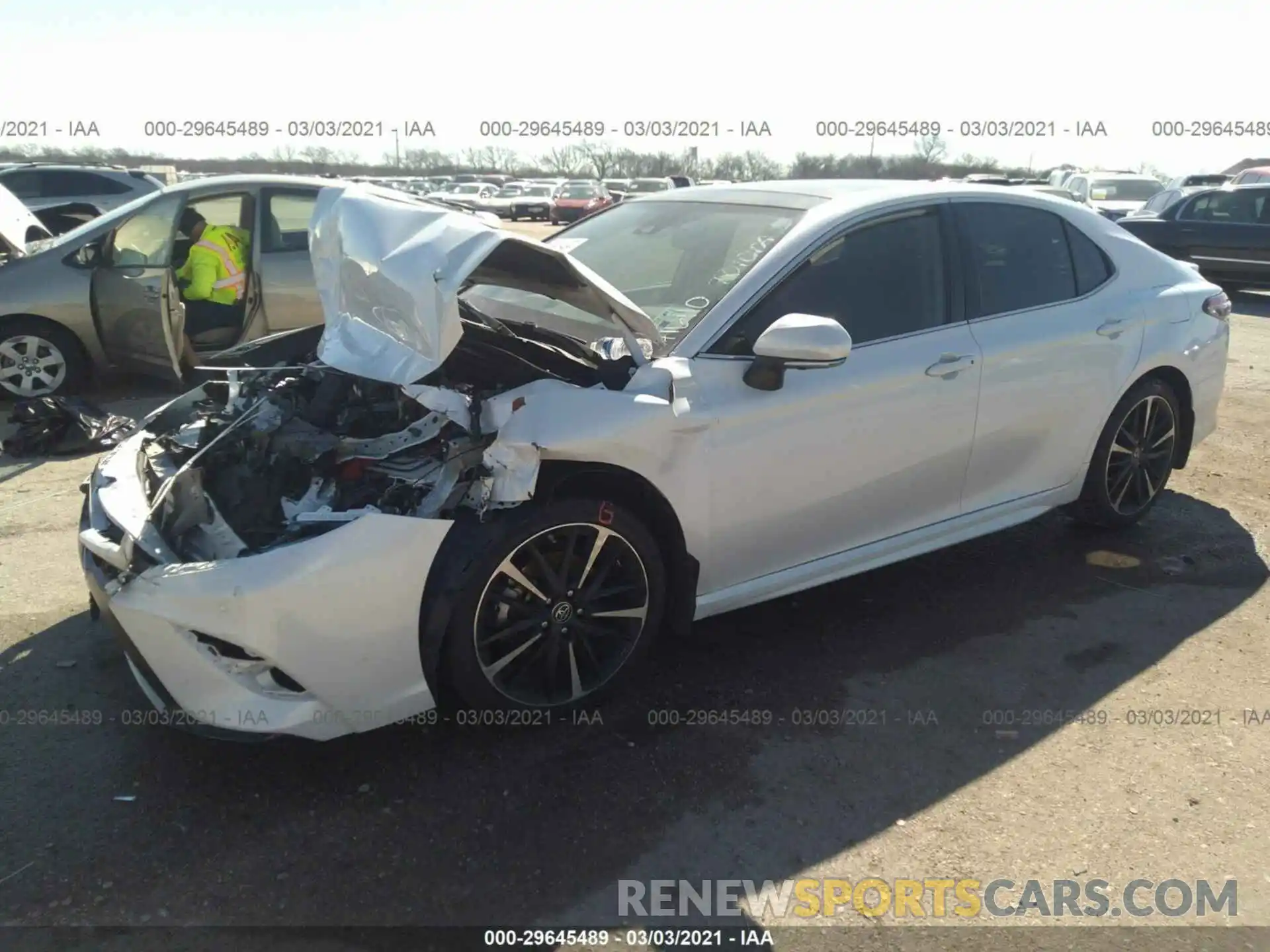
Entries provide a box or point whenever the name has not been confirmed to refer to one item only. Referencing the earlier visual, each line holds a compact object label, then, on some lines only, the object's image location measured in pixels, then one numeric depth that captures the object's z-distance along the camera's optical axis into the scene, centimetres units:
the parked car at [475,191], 3894
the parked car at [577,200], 3097
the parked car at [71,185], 1381
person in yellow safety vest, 661
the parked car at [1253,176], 1772
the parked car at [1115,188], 1956
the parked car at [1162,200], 1382
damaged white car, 257
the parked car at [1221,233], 1284
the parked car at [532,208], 3319
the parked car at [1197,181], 1741
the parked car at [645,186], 3146
